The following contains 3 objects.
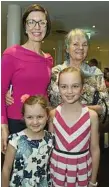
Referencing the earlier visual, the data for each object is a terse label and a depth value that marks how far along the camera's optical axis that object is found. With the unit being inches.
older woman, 59.7
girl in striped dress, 51.4
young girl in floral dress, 52.1
